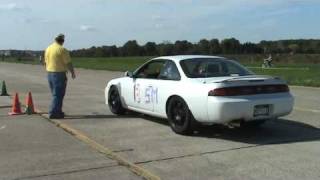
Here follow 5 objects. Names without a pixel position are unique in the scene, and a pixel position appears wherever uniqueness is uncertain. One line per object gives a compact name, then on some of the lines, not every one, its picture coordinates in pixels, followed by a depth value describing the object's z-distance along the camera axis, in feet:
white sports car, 29.89
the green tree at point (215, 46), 300.11
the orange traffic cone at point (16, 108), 43.21
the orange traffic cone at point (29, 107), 42.80
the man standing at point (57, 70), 40.14
